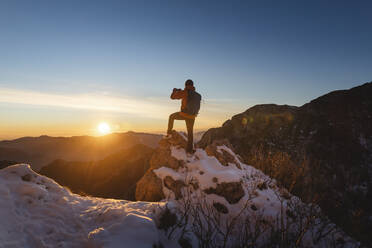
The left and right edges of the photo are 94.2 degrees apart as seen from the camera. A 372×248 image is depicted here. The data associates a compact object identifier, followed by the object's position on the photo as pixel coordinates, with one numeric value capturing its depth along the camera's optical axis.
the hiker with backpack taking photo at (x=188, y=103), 6.93
